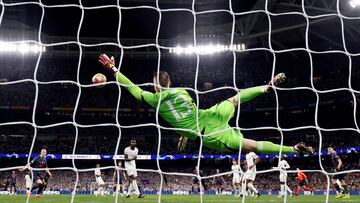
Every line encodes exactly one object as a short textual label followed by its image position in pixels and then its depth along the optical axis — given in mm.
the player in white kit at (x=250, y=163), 13283
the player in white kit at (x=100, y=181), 15483
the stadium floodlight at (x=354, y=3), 18984
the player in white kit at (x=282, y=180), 14612
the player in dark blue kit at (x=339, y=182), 11938
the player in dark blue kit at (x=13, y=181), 20234
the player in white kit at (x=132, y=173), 11750
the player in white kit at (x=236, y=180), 15100
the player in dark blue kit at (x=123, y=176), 14050
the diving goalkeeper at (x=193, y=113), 5180
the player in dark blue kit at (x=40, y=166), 11563
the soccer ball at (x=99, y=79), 5115
